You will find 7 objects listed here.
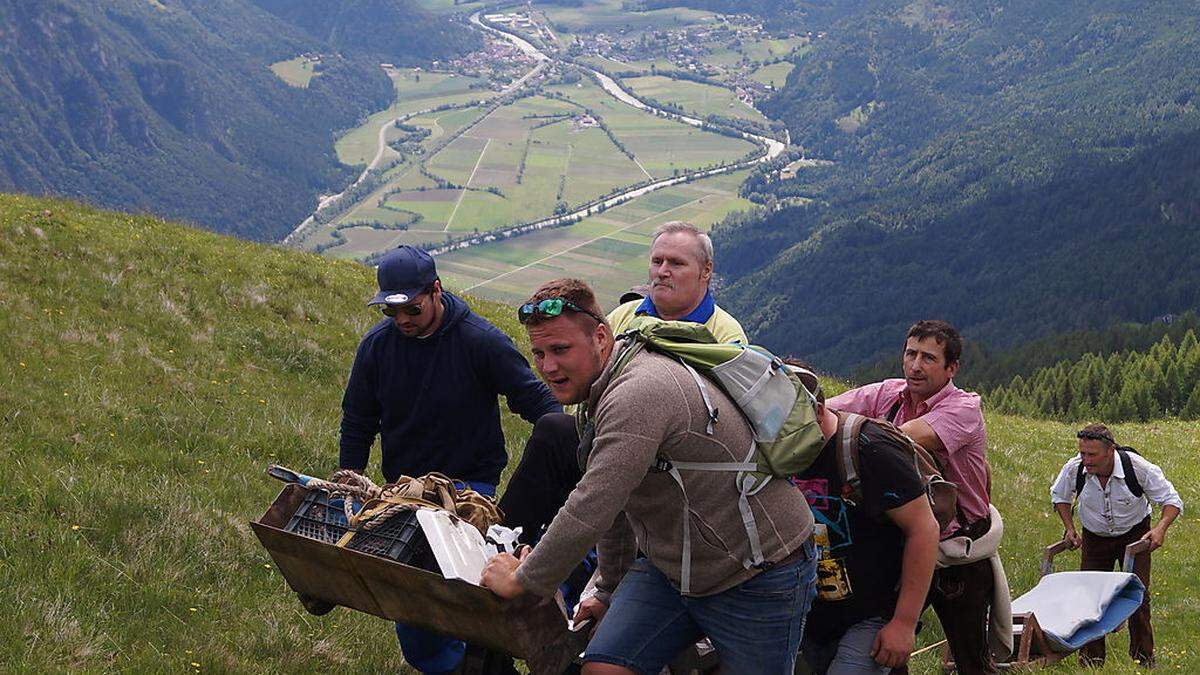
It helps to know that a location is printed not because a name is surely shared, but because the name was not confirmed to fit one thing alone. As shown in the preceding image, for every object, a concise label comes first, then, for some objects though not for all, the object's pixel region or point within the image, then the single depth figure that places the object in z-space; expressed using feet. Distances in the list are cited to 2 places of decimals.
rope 17.37
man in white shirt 35.60
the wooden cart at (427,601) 15.31
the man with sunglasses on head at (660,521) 14.23
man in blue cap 22.40
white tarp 29.30
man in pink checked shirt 22.94
